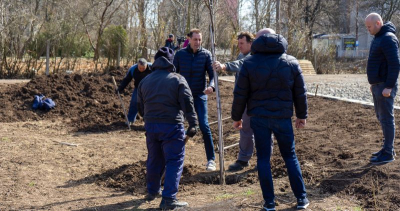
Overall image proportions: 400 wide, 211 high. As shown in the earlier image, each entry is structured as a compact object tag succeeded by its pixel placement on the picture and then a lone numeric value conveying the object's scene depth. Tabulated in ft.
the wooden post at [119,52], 68.44
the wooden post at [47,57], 63.16
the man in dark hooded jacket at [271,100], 15.34
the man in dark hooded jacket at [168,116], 17.20
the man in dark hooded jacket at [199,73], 22.25
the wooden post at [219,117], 19.92
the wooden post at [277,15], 79.36
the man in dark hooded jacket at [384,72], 18.89
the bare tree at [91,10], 97.48
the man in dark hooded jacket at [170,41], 56.34
